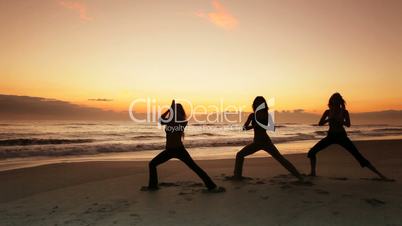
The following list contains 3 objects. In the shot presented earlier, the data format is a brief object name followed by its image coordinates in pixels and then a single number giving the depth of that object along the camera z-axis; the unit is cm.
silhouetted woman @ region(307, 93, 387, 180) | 870
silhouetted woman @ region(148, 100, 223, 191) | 760
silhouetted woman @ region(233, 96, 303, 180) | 862
